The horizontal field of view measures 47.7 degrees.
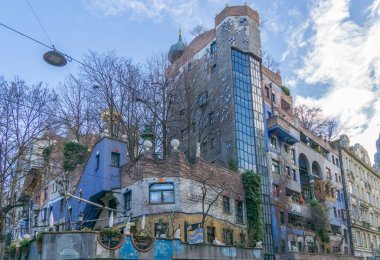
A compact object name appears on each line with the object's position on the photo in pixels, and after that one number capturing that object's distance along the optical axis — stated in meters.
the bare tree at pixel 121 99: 34.50
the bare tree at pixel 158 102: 33.84
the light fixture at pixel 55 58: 14.57
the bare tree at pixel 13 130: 25.05
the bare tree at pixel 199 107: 35.91
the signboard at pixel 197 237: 22.36
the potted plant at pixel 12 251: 23.98
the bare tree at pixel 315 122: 55.03
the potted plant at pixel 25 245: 21.66
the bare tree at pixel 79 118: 37.16
